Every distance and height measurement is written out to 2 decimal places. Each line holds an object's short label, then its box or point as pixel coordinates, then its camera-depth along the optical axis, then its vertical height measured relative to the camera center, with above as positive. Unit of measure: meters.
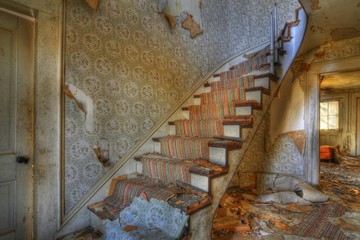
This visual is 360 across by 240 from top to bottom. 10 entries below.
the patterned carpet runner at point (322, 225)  1.91 -1.24
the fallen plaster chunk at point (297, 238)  1.85 -1.22
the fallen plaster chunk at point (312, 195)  2.68 -1.14
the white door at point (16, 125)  1.43 -0.07
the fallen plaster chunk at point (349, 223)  1.94 -1.22
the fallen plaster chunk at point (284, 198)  2.69 -1.22
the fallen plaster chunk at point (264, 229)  1.97 -1.24
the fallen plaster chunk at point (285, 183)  3.04 -1.12
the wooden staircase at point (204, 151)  1.50 -0.34
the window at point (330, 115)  7.20 +0.15
